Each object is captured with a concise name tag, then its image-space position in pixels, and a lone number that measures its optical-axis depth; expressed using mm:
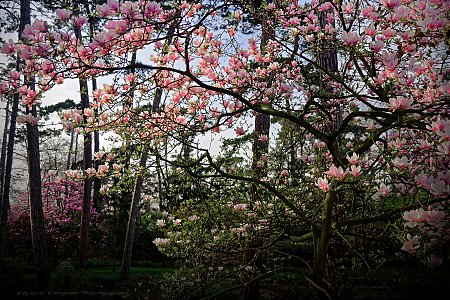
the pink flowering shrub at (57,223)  11469
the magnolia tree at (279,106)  2002
